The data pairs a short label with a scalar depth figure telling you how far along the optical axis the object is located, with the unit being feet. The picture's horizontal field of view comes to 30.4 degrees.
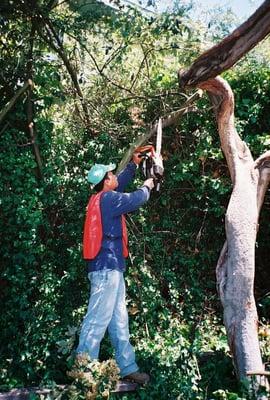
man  14.82
